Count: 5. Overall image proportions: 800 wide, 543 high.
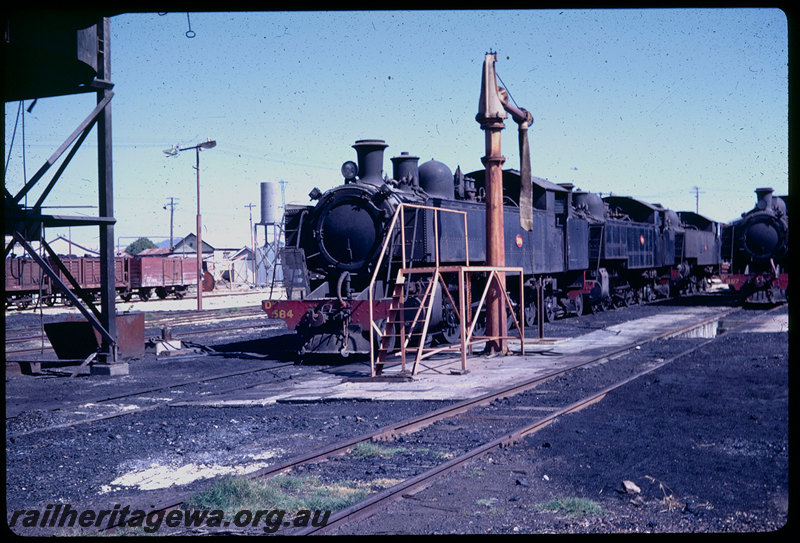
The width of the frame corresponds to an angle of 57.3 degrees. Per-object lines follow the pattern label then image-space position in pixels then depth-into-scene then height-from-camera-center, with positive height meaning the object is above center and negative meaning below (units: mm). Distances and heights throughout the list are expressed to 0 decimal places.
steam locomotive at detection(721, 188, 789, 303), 25312 +473
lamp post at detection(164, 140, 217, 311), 29661 +1581
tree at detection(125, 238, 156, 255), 100006 +4503
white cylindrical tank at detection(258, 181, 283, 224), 50562 +5157
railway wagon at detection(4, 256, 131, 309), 30406 -87
